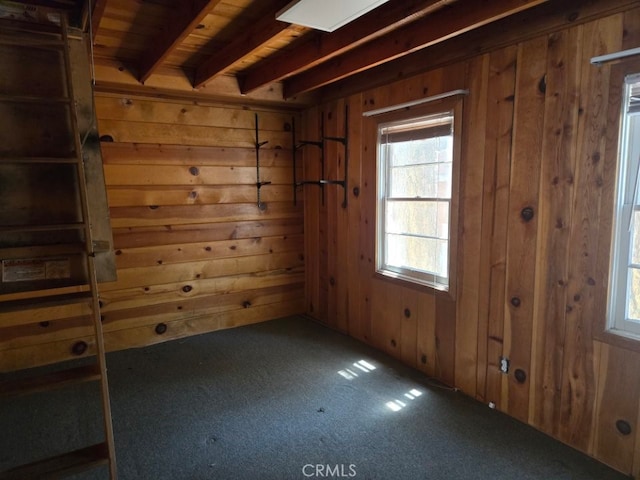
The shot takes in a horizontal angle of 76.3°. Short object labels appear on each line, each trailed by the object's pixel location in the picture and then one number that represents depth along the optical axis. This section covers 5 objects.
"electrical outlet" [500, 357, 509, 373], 2.45
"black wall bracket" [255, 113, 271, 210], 4.02
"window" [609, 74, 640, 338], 1.87
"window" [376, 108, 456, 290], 2.80
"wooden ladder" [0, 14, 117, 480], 1.56
